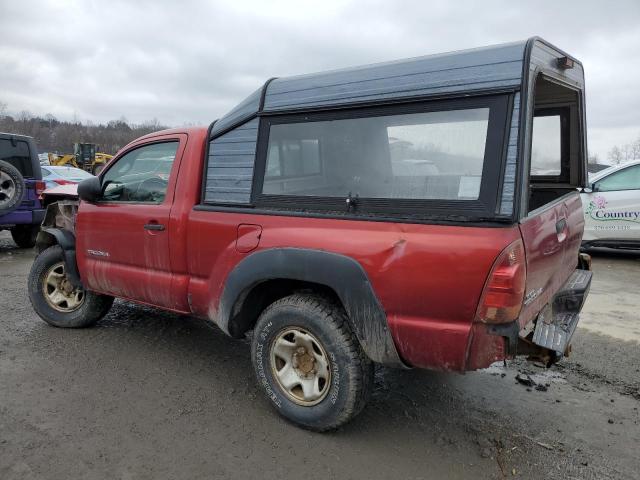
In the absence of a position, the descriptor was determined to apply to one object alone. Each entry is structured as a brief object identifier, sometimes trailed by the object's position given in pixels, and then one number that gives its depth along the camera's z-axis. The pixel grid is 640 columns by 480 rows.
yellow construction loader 29.98
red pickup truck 2.35
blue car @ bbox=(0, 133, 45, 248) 8.27
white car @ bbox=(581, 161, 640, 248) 7.90
